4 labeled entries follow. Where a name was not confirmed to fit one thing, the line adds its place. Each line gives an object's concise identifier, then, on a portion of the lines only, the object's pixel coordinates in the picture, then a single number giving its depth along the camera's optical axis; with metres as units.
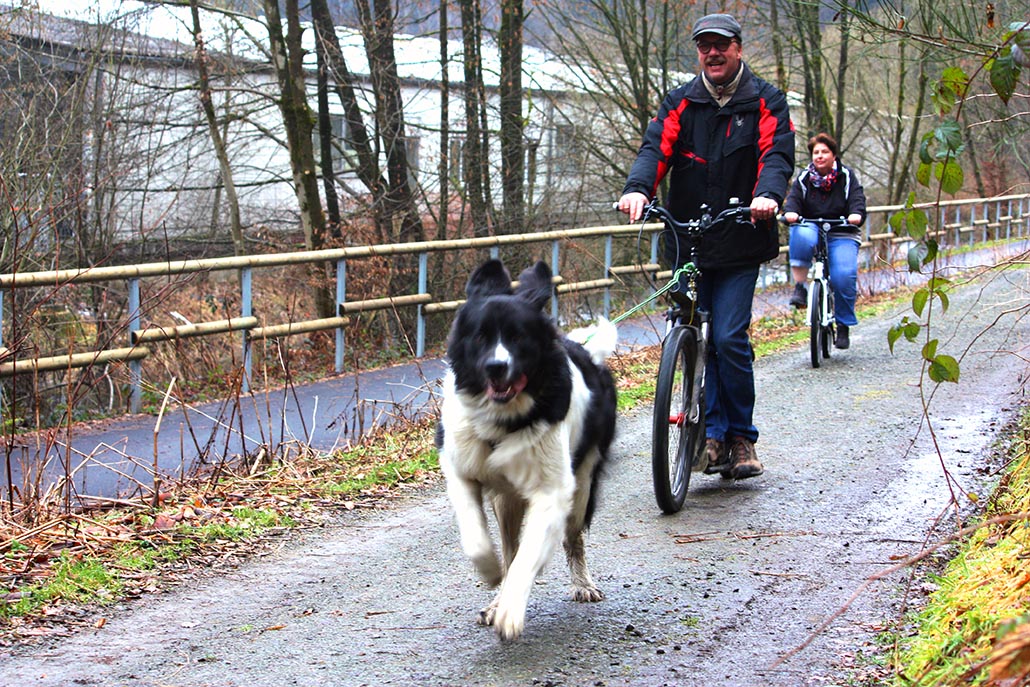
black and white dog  3.96
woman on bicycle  11.52
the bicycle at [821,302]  11.09
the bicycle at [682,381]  5.64
